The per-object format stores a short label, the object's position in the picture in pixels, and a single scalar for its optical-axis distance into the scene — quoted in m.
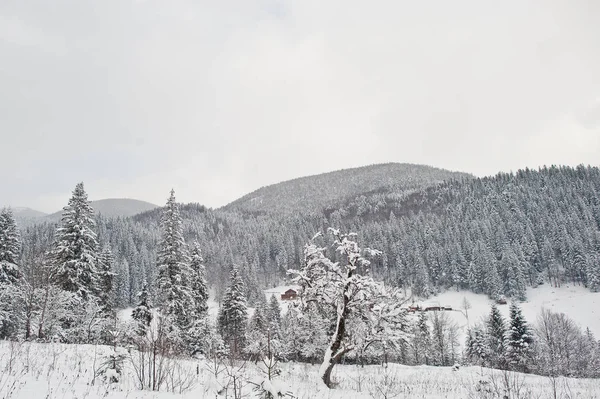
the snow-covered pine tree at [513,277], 100.12
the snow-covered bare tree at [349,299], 14.82
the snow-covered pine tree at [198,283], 35.67
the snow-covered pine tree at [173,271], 30.02
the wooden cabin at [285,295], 108.47
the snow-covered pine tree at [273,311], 57.01
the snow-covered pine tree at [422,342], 58.75
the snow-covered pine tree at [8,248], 28.98
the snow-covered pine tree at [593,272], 93.62
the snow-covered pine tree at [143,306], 38.31
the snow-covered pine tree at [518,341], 39.59
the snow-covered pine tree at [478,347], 50.09
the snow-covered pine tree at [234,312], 41.53
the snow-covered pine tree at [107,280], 36.00
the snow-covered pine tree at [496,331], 45.25
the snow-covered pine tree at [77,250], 26.88
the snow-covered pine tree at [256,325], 41.83
